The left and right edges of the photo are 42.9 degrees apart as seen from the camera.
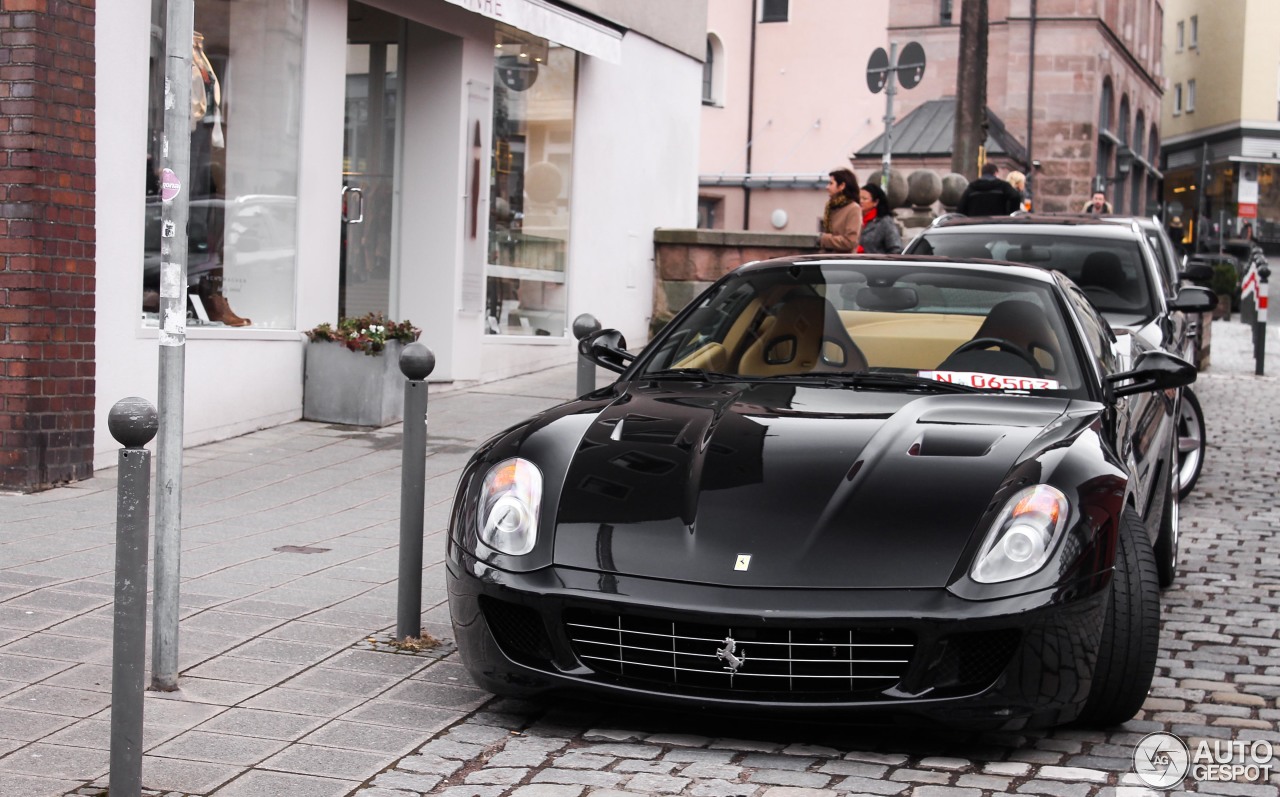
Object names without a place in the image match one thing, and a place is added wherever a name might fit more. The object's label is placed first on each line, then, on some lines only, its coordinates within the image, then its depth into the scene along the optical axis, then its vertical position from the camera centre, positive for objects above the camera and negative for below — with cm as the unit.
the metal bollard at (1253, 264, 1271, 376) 1967 -54
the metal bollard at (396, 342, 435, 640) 536 -63
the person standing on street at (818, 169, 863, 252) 1293 +52
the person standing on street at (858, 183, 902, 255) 1334 +47
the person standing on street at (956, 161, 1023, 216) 1595 +87
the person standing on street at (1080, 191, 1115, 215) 2208 +117
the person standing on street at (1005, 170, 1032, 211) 1809 +118
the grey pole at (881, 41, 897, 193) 1647 +193
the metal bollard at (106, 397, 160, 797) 386 -80
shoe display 1040 -32
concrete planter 1088 -79
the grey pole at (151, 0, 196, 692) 479 -22
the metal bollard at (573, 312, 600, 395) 673 -38
